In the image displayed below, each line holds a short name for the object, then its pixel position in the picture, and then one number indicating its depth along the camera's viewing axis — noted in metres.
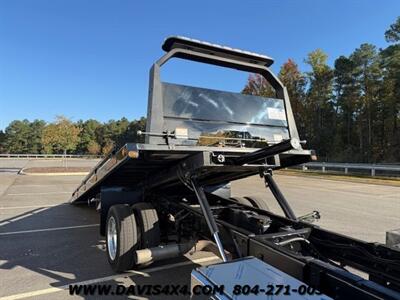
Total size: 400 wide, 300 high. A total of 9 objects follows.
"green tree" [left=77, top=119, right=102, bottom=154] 97.88
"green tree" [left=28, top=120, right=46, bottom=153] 96.94
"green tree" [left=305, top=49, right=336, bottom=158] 48.84
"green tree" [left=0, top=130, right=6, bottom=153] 99.06
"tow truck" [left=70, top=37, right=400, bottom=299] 3.44
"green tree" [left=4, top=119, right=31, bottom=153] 97.88
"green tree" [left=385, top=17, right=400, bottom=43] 39.25
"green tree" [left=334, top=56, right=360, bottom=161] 45.75
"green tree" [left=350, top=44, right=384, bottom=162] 44.44
